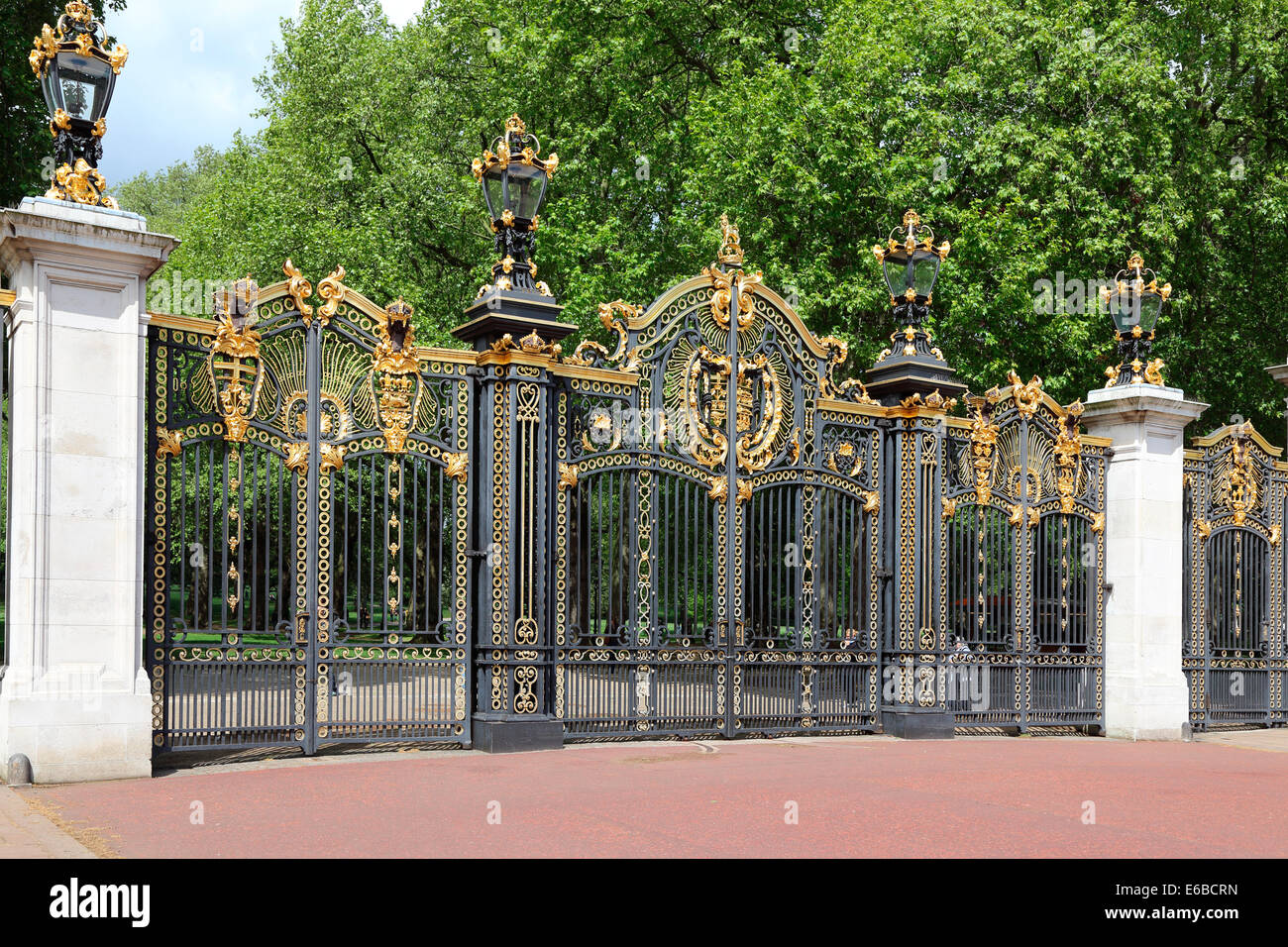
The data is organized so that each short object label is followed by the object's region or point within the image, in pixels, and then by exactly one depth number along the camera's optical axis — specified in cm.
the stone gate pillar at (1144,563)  1374
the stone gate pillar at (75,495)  840
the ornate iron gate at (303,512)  931
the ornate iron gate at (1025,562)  1305
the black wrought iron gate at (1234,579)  1470
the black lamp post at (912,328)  1269
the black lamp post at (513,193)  1084
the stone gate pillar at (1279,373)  1591
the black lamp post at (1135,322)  1398
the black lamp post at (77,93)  884
